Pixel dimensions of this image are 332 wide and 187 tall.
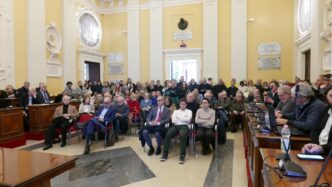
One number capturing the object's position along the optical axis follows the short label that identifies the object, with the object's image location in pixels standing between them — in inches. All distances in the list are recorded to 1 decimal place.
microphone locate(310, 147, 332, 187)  54.1
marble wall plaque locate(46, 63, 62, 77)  357.4
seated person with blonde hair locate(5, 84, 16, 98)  267.0
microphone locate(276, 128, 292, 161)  72.5
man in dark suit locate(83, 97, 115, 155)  201.9
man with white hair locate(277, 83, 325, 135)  106.5
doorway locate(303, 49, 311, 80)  329.5
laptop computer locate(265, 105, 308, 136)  113.2
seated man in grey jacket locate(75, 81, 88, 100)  352.8
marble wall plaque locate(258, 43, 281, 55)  386.0
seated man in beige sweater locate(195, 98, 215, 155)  183.9
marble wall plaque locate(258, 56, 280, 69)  388.2
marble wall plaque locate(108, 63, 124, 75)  473.4
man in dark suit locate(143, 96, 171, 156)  189.5
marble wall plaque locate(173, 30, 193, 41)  425.4
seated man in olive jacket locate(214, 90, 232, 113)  272.1
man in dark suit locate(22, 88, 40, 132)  268.4
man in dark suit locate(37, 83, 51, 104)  273.5
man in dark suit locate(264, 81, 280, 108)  216.8
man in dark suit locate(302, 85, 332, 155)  82.7
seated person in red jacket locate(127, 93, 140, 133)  268.6
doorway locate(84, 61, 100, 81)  462.8
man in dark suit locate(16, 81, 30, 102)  271.7
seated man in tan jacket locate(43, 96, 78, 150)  213.8
